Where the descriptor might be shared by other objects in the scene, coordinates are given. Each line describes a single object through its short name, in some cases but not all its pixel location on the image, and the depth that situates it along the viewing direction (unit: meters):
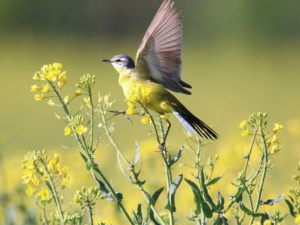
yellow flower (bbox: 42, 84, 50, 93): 5.25
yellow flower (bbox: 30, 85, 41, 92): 5.39
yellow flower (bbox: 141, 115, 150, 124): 5.39
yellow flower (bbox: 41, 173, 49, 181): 5.30
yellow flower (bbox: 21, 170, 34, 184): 5.39
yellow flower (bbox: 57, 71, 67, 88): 5.27
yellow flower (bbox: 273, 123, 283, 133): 5.41
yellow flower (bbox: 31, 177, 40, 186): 5.37
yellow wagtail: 6.12
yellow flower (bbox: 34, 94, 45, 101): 5.32
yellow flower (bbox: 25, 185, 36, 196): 5.46
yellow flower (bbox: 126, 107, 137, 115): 5.46
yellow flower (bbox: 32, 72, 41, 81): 5.27
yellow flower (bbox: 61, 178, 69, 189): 5.40
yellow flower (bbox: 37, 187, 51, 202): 5.62
